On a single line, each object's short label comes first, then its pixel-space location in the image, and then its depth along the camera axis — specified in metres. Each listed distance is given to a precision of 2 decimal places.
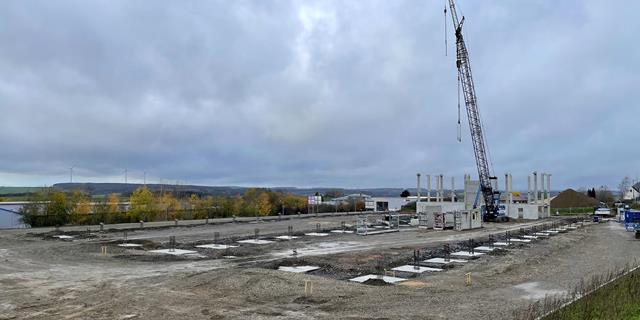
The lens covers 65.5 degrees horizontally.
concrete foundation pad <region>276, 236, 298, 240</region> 38.62
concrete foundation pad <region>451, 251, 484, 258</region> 28.25
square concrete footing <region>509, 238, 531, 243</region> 38.50
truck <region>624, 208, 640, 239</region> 47.29
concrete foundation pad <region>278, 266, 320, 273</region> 21.95
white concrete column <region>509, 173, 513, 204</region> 86.10
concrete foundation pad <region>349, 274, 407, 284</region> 19.65
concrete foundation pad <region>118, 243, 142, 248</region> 31.77
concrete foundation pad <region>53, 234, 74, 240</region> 36.25
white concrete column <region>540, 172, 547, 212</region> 92.41
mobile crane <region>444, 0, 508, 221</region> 69.56
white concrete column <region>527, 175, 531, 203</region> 93.51
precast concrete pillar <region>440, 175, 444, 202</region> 82.94
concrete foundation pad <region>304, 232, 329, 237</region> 42.06
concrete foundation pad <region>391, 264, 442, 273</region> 22.58
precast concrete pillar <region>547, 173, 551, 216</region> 101.38
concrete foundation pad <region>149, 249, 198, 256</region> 28.56
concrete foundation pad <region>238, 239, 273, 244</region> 35.13
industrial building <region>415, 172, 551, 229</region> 52.66
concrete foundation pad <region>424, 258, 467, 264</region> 25.52
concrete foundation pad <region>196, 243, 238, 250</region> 31.45
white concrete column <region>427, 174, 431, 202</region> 88.52
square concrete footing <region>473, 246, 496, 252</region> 31.38
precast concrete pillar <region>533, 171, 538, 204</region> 91.24
